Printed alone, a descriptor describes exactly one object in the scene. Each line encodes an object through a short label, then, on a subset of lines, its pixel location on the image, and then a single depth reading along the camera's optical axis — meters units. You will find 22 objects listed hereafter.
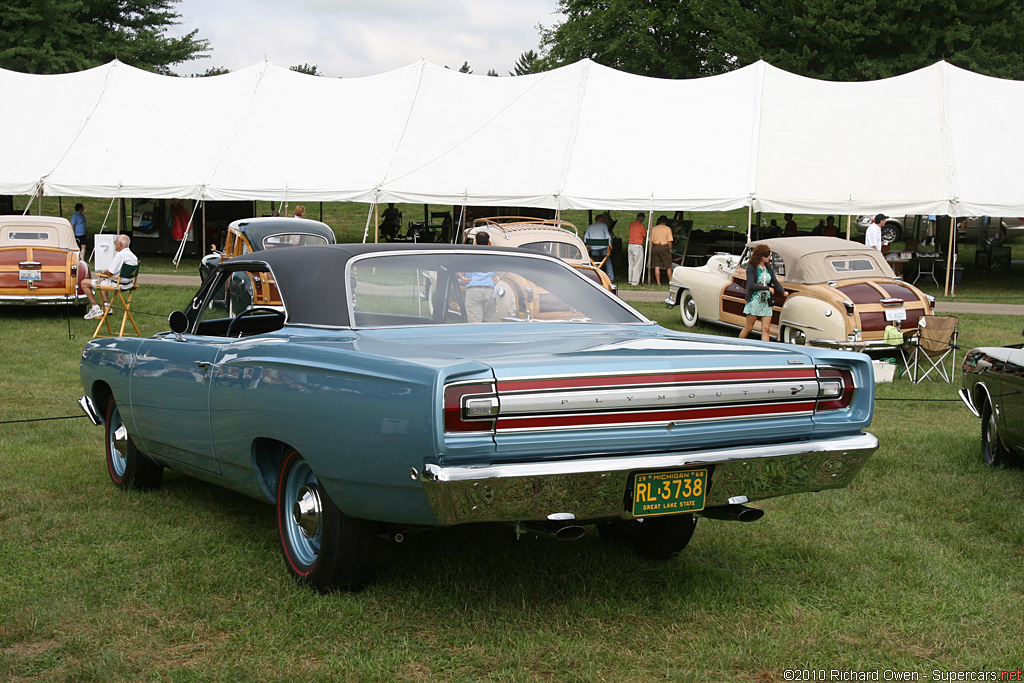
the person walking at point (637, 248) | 23.67
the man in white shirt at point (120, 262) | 14.92
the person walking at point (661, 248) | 24.14
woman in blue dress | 14.24
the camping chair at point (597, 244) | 22.41
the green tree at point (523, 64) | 107.50
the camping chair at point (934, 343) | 12.45
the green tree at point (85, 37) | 46.81
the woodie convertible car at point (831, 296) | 13.09
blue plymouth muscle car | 3.75
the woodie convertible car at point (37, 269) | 16.39
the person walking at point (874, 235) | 21.47
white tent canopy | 22.28
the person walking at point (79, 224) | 28.01
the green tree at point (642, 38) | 51.16
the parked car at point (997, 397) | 6.95
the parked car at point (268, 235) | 17.25
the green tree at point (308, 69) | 87.75
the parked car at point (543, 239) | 17.03
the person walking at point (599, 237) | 22.41
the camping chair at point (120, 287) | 14.83
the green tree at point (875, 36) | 40.81
